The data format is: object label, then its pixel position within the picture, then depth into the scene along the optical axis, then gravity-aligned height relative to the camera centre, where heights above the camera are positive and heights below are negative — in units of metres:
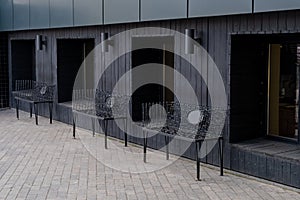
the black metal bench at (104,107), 9.58 -0.62
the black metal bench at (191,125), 7.32 -0.75
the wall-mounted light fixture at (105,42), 10.27 +0.76
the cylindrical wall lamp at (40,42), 12.98 +0.97
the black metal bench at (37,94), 12.44 -0.44
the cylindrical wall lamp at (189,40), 7.95 +0.62
